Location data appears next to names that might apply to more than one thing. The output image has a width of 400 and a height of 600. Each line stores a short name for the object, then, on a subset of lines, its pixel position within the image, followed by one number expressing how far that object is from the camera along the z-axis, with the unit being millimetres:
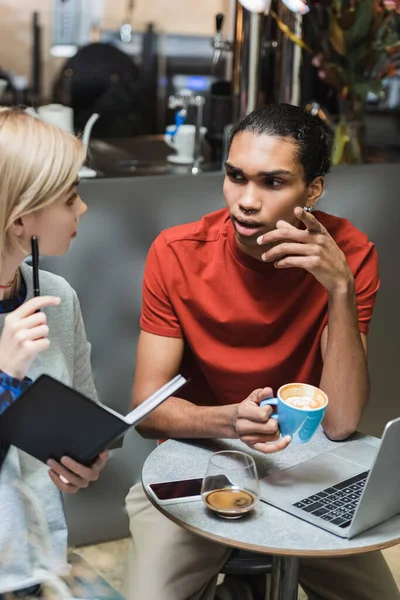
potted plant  2615
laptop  1237
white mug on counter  2771
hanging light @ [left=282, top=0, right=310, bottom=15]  2416
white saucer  2746
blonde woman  1204
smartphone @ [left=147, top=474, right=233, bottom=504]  1319
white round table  1248
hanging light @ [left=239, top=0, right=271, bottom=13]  2416
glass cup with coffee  1296
